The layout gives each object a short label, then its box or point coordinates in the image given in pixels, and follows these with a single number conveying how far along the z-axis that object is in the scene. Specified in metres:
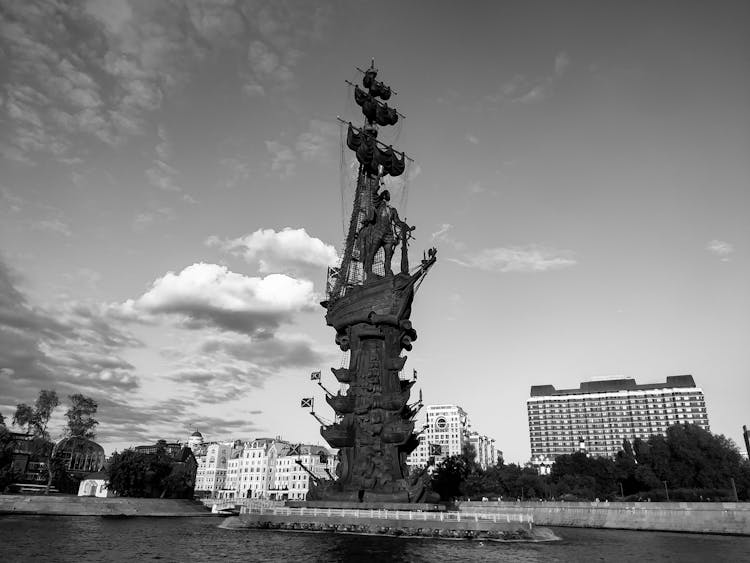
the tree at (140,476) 97.06
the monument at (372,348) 57.12
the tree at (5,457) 85.67
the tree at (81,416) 89.88
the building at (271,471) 172.38
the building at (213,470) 184.75
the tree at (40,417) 84.99
